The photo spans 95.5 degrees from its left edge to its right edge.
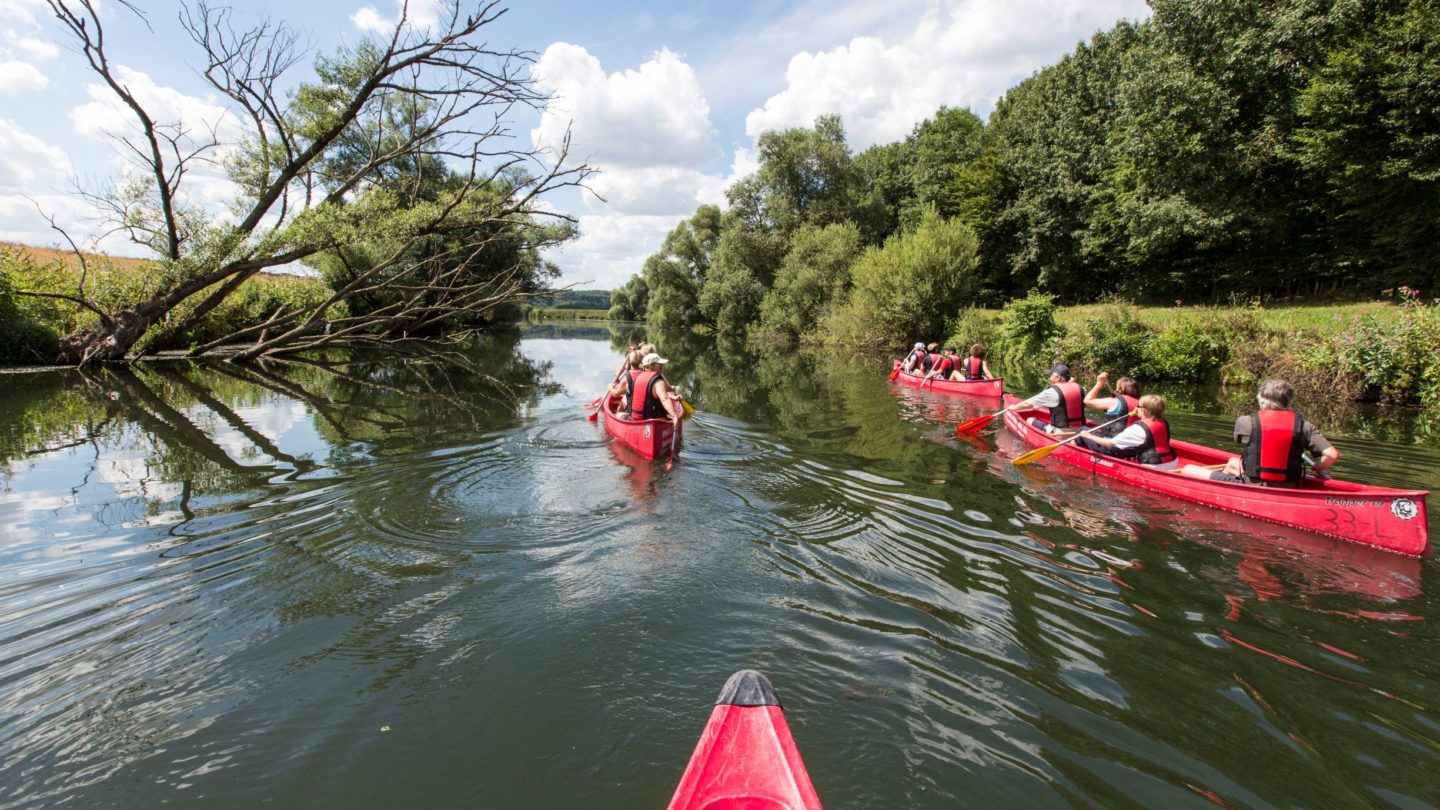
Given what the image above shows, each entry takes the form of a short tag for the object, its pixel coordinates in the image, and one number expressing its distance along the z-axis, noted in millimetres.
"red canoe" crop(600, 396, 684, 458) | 9094
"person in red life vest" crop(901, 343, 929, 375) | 19306
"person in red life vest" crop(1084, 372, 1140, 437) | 8969
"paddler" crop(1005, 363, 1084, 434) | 9875
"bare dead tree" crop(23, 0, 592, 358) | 16875
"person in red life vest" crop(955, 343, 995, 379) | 16000
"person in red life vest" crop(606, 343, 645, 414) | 11873
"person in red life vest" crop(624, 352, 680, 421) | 9828
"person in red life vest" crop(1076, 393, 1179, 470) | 8008
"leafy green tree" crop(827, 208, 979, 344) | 29562
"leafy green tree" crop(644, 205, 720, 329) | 57500
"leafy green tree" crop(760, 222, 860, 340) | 37969
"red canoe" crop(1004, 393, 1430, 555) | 5707
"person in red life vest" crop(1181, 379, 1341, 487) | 6574
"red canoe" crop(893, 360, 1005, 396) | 15625
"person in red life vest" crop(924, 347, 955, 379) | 17578
